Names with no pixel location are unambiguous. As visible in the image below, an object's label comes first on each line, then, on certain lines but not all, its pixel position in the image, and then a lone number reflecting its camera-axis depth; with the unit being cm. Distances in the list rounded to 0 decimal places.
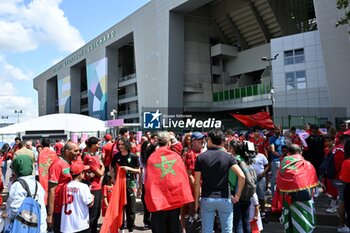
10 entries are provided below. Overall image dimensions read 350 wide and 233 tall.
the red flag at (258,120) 1283
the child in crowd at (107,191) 597
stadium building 3203
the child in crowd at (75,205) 407
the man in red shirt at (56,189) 416
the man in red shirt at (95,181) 523
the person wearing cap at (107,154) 688
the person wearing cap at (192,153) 591
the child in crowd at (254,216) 497
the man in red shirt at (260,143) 930
